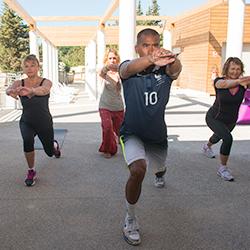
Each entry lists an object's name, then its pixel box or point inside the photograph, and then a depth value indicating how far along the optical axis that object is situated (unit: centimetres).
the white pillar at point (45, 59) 1645
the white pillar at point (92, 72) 1647
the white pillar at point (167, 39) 1470
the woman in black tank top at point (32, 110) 427
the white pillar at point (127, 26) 707
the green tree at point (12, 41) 4084
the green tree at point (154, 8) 5102
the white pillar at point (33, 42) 1410
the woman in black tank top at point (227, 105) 455
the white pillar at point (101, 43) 1451
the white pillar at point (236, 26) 804
